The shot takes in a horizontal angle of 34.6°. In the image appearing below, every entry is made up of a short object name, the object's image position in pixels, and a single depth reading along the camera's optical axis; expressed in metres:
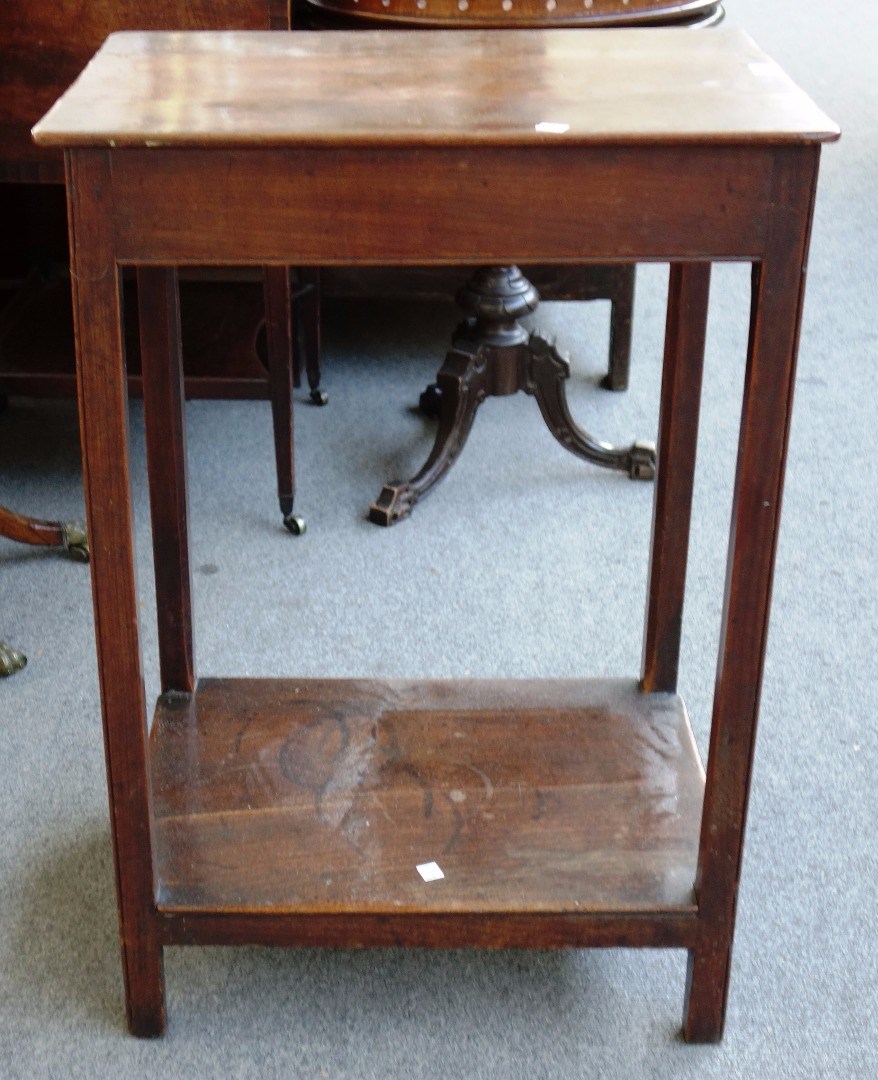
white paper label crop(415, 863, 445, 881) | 1.26
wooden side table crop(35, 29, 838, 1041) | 0.96
